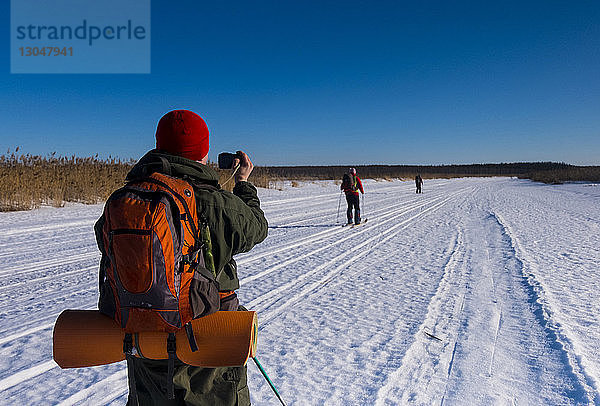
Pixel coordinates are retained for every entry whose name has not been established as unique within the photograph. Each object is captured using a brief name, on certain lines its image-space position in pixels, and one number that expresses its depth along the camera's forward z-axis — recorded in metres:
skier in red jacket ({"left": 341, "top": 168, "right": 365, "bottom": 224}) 12.34
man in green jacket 1.77
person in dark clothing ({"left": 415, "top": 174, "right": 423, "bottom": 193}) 28.77
